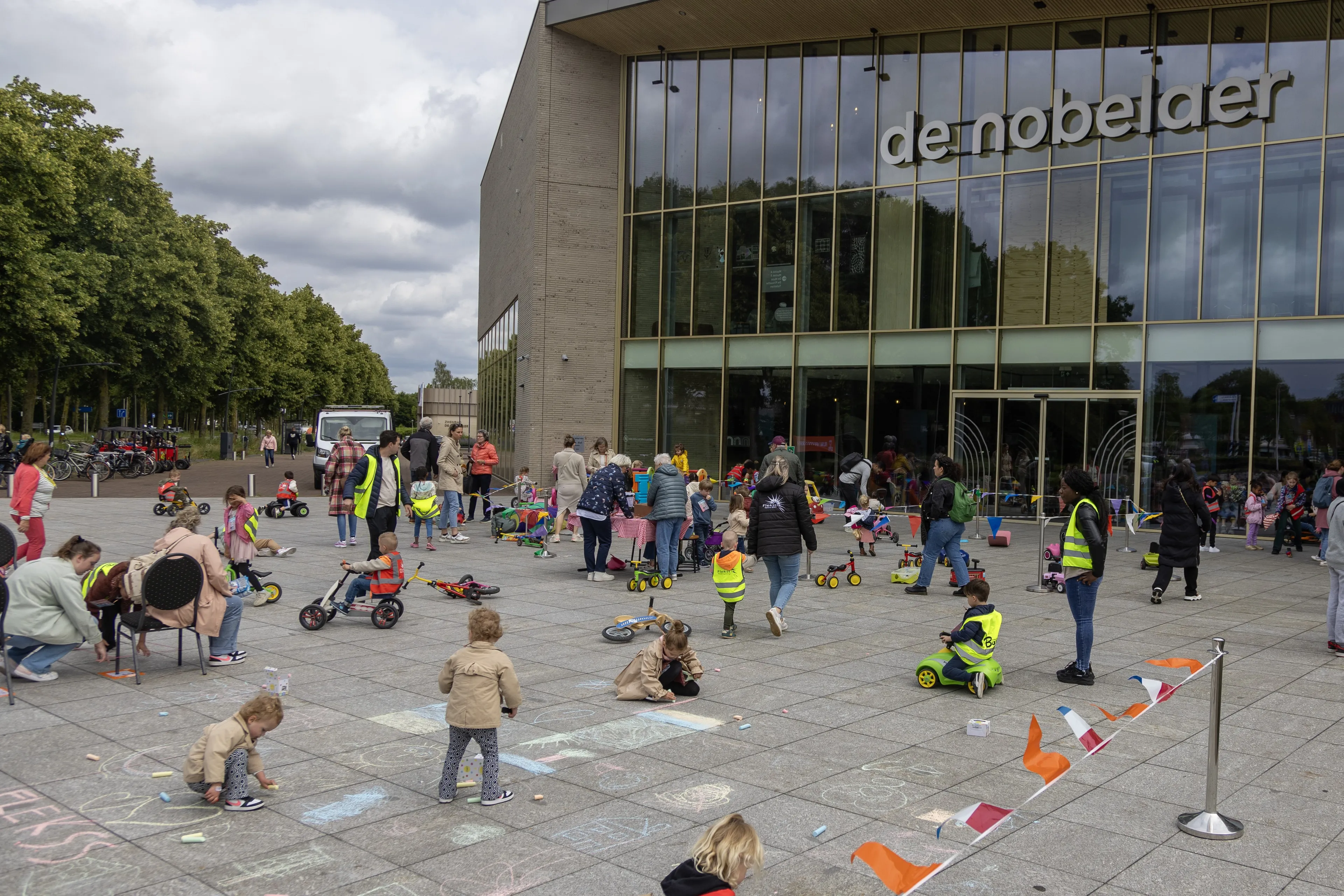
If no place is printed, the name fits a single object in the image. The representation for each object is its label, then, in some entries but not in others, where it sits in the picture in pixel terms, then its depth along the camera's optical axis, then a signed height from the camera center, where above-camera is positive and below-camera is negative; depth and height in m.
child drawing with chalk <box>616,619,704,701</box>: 8.11 -1.89
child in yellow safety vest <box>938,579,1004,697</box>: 8.48 -1.63
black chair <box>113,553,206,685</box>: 8.29 -1.32
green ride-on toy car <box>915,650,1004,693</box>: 8.54 -1.95
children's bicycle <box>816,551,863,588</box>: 14.16 -1.96
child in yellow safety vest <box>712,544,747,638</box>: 10.47 -1.45
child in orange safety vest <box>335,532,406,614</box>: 10.74 -1.50
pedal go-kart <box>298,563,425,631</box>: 10.55 -1.88
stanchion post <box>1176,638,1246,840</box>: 5.53 -2.00
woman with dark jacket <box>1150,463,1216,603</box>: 12.81 -1.07
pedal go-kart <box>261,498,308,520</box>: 22.17 -1.80
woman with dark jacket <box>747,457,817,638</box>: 10.84 -0.95
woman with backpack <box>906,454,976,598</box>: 12.91 -0.96
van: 31.62 +0.01
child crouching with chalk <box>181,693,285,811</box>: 5.62 -1.79
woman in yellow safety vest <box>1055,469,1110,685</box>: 8.59 -1.00
